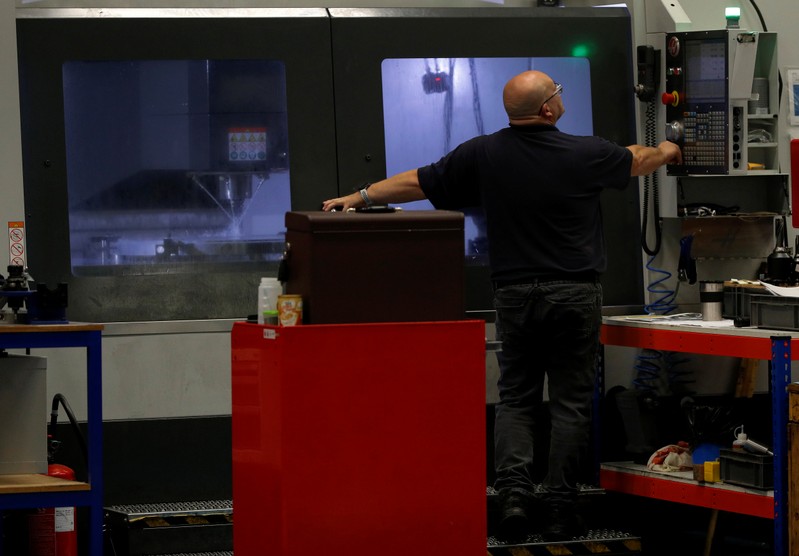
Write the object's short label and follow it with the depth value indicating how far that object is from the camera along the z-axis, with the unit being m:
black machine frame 9.43
